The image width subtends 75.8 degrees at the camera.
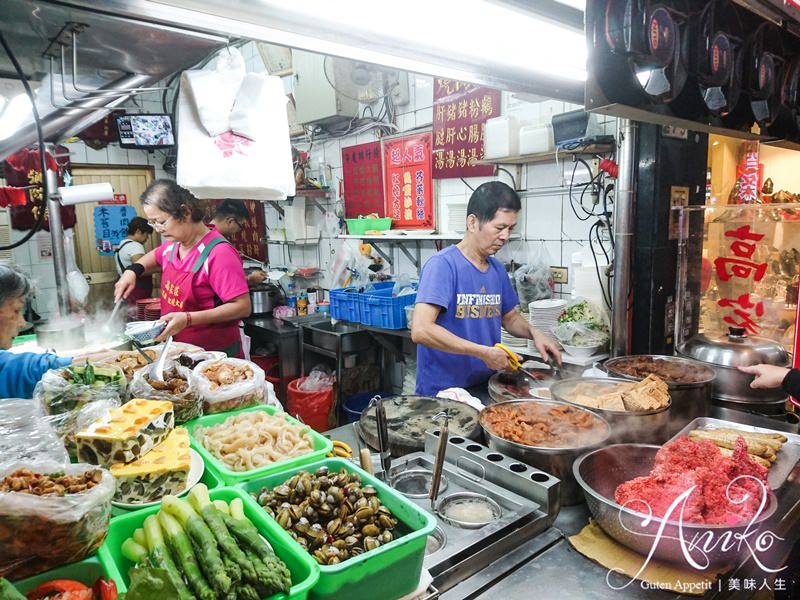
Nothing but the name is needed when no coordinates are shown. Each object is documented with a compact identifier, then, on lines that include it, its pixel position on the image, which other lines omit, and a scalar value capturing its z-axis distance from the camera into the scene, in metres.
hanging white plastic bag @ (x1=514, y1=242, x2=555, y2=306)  3.89
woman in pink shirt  3.05
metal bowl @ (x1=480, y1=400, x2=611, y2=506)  1.50
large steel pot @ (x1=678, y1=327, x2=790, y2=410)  2.20
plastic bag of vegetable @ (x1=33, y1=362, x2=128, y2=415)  1.54
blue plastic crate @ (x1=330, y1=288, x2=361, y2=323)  4.84
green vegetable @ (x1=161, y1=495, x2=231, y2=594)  0.88
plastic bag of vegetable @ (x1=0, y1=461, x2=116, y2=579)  0.91
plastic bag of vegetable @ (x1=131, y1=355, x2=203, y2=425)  1.66
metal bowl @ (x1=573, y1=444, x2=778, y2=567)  1.17
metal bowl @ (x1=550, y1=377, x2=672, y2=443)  1.70
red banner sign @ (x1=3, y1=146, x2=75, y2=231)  2.96
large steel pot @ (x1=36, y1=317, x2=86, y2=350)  2.35
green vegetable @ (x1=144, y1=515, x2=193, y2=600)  0.88
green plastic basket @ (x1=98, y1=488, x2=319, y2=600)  0.94
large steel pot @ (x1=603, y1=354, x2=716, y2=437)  1.99
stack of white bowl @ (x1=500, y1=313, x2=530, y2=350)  3.65
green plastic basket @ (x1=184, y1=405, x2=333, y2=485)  1.33
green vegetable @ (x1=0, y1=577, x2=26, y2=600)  0.80
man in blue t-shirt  2.63
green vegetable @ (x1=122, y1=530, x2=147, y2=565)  1.02
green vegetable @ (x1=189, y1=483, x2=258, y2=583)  0.92
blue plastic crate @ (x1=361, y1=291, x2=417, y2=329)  4.51
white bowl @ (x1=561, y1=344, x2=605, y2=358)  3.25
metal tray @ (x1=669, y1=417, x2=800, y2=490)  1.53
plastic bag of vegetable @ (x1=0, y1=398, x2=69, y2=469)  1.21
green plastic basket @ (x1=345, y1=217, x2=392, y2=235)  5.25
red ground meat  1.26
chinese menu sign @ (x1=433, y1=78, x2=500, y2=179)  4.38
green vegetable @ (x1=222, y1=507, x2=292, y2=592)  0.90
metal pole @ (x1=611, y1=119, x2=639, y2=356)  2.81
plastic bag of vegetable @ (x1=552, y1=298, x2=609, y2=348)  3.29
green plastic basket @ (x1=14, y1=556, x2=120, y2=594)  0.92
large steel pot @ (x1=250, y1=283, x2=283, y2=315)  6.03
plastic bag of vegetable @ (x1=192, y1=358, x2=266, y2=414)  1.82
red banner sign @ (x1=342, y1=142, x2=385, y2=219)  5.57
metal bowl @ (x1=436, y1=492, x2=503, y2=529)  1.32
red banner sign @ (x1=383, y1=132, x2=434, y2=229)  5.06
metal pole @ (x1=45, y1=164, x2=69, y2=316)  2.24
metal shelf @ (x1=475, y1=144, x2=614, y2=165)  3.42
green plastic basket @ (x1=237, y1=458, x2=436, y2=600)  0.98
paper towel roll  2.23
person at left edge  1.76
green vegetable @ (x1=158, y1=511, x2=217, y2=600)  0.88
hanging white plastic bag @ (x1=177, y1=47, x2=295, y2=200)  1.63
